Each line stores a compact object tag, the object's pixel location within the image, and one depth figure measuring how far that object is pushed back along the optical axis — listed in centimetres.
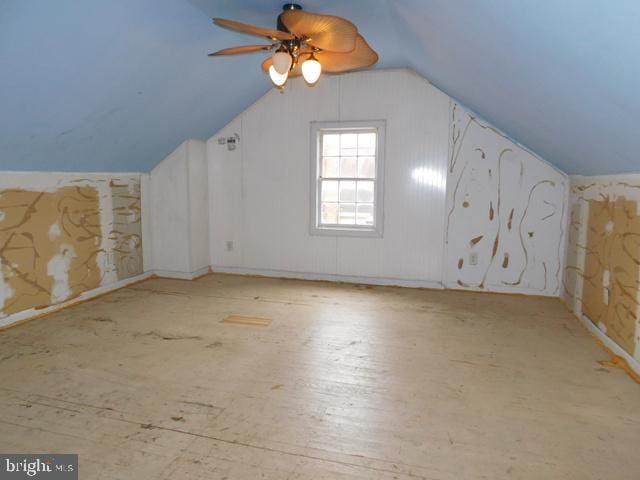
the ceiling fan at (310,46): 218
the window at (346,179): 494
